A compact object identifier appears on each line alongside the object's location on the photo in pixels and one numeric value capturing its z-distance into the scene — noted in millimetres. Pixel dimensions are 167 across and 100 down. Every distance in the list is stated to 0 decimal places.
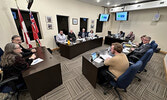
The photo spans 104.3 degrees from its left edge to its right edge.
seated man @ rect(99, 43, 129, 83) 1220
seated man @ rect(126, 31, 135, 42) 4573
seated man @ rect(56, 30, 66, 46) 3598
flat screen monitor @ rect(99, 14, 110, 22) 5676
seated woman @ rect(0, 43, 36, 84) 1092
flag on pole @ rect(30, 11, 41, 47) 2698
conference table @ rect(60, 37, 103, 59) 2903
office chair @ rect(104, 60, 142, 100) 1067
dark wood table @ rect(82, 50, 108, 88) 1493
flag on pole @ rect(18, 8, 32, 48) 2553
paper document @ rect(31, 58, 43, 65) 1449
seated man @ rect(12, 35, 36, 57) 1739
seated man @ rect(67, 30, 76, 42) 4164
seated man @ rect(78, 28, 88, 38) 4617
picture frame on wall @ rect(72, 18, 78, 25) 4431
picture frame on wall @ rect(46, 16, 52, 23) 3436
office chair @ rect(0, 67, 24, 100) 1078
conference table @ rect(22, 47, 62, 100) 1195
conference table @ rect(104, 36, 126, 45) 4452
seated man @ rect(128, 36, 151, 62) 1965
